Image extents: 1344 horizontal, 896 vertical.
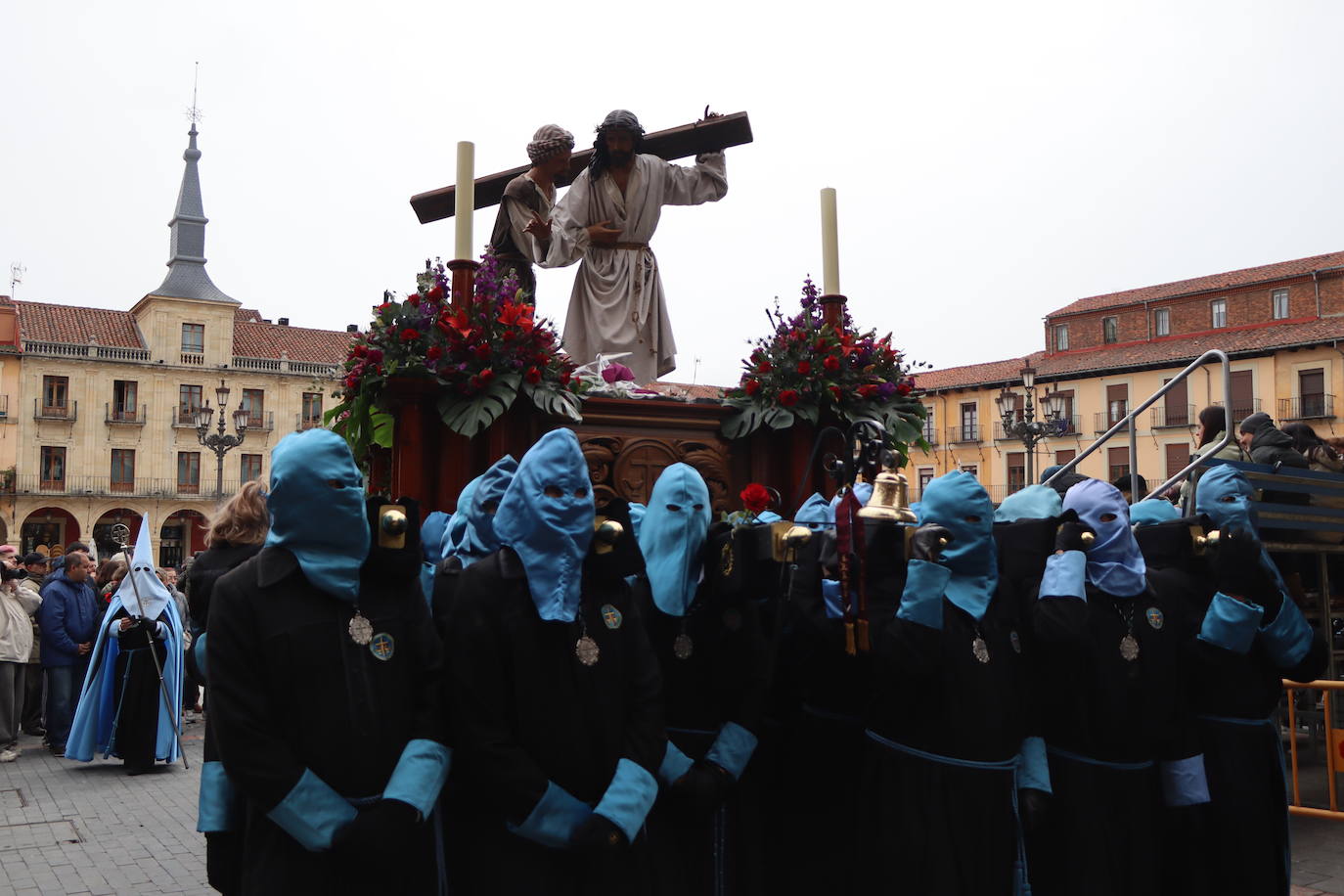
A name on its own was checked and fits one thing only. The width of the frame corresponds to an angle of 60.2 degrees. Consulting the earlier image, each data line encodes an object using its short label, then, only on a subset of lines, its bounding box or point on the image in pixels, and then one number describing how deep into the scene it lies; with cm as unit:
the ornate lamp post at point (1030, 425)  2186
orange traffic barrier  709
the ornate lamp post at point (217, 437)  2728
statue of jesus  618
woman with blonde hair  620
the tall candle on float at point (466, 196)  553
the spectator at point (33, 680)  1209
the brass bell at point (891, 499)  416
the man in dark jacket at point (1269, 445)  782
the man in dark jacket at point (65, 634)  1154
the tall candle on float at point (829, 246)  625
